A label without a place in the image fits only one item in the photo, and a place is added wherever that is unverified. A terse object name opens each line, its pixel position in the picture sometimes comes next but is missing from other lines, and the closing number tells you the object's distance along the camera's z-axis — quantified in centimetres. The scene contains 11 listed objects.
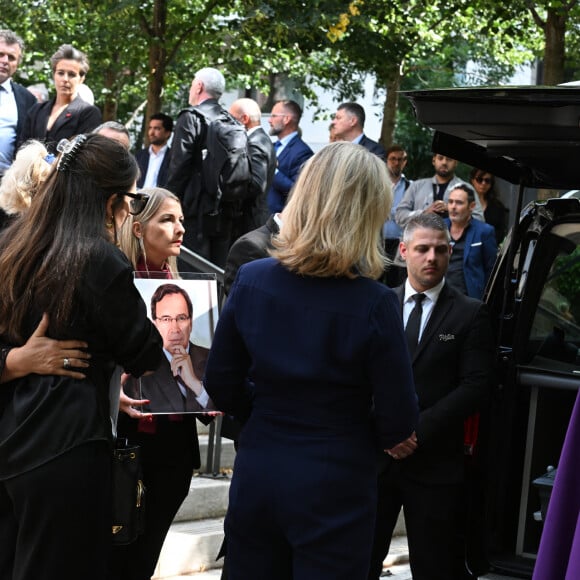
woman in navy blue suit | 367
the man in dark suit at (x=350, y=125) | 1046
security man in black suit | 540
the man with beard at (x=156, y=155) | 1050
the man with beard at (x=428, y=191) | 1060
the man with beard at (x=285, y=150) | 1047
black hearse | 531
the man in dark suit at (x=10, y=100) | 959
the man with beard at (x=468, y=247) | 927
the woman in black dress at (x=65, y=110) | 935
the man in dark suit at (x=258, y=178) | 983
